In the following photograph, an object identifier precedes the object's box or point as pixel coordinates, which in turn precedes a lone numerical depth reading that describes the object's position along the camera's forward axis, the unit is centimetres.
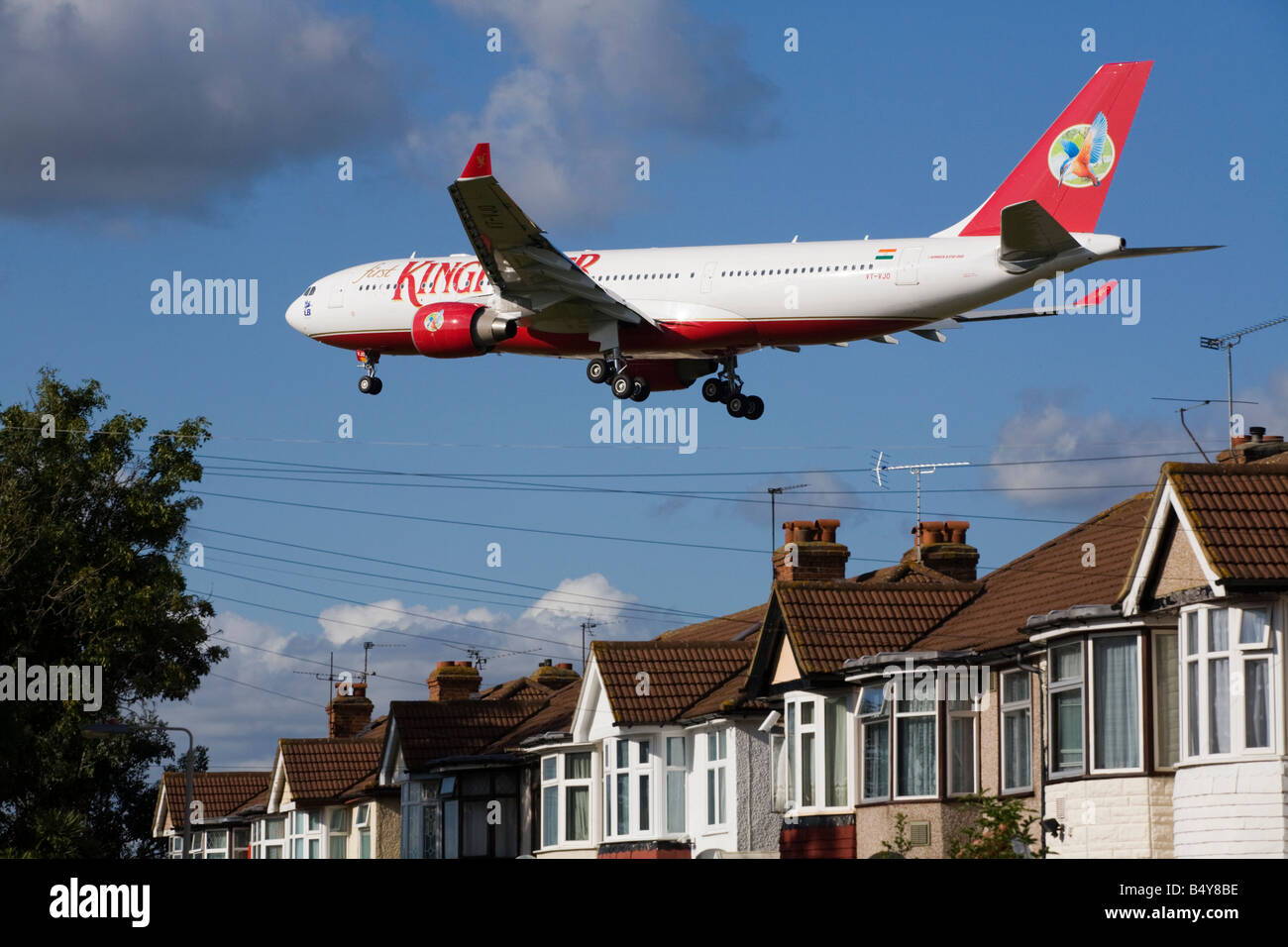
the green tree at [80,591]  4931
